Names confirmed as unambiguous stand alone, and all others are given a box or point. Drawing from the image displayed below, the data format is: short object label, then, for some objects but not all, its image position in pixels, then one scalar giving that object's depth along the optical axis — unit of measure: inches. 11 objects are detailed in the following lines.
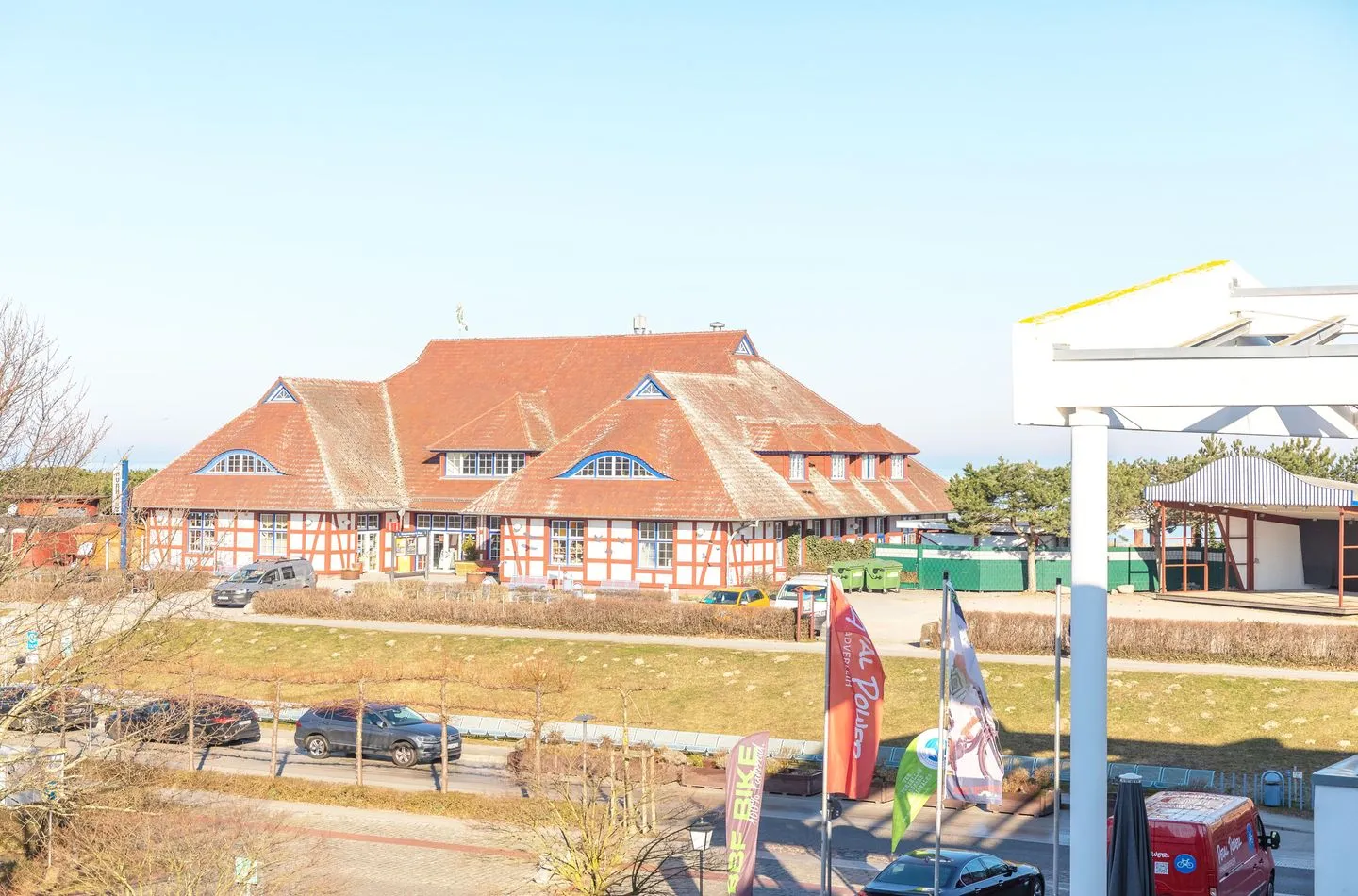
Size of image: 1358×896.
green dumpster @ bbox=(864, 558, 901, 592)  1975.9
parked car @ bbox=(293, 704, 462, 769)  1167.6
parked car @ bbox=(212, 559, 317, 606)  1819.6
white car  1578.9
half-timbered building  1946.4
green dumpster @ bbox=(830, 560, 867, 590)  1943.9
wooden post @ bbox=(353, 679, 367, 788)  1071.0
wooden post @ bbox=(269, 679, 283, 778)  1051.1
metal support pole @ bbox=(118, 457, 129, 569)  1058.6
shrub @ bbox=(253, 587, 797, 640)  1552.7
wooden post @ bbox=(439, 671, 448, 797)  1015.0
